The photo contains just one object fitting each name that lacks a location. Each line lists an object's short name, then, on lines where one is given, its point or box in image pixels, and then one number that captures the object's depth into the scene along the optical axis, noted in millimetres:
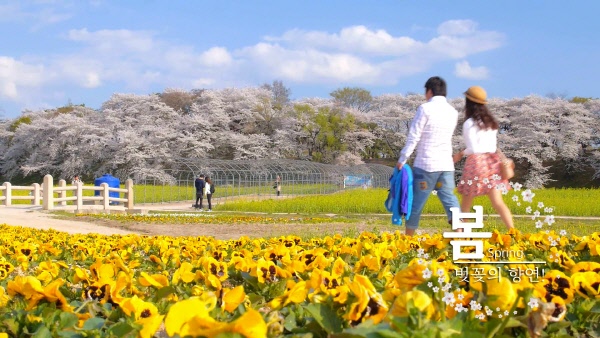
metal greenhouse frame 27219
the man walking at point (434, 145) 5129
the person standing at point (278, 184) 27366
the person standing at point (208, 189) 21453
